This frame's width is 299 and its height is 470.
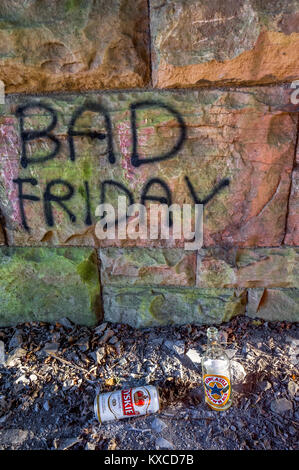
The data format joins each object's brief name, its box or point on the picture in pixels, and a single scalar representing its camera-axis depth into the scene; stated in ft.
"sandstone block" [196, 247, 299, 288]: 5.92
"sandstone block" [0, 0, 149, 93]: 4.79
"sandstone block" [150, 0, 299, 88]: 4.61
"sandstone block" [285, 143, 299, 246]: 5.45
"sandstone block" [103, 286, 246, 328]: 6.26
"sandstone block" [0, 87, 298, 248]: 5.20
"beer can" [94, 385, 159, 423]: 4.82
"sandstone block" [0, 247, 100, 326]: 6.18
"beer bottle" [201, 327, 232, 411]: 4.79
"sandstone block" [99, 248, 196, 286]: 6.03
